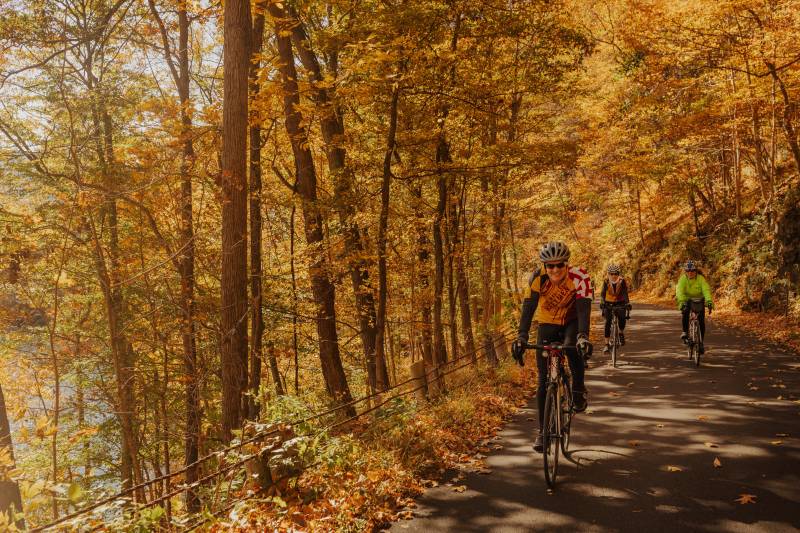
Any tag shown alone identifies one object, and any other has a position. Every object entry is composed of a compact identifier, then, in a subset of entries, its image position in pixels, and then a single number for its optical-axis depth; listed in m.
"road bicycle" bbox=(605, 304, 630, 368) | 13.26
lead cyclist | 6.20
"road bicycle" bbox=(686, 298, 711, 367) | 11.80
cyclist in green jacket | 11.91
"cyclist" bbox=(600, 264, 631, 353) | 13.34
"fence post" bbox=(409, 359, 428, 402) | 11.11
